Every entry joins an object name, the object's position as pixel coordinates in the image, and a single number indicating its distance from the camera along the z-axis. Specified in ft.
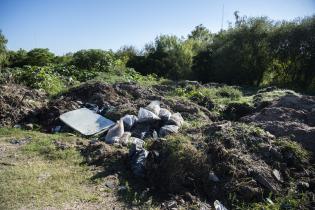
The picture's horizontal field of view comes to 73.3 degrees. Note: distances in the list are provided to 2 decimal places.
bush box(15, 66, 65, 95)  20.14
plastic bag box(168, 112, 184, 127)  13.47
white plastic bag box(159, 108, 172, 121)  13.75
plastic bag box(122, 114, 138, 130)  13.36
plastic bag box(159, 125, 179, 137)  12.54
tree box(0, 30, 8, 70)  40.80
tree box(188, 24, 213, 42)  72.05
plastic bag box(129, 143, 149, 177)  9.74
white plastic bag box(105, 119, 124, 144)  12.39
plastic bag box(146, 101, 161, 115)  14.28
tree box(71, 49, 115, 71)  31.37
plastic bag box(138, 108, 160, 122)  13.53
